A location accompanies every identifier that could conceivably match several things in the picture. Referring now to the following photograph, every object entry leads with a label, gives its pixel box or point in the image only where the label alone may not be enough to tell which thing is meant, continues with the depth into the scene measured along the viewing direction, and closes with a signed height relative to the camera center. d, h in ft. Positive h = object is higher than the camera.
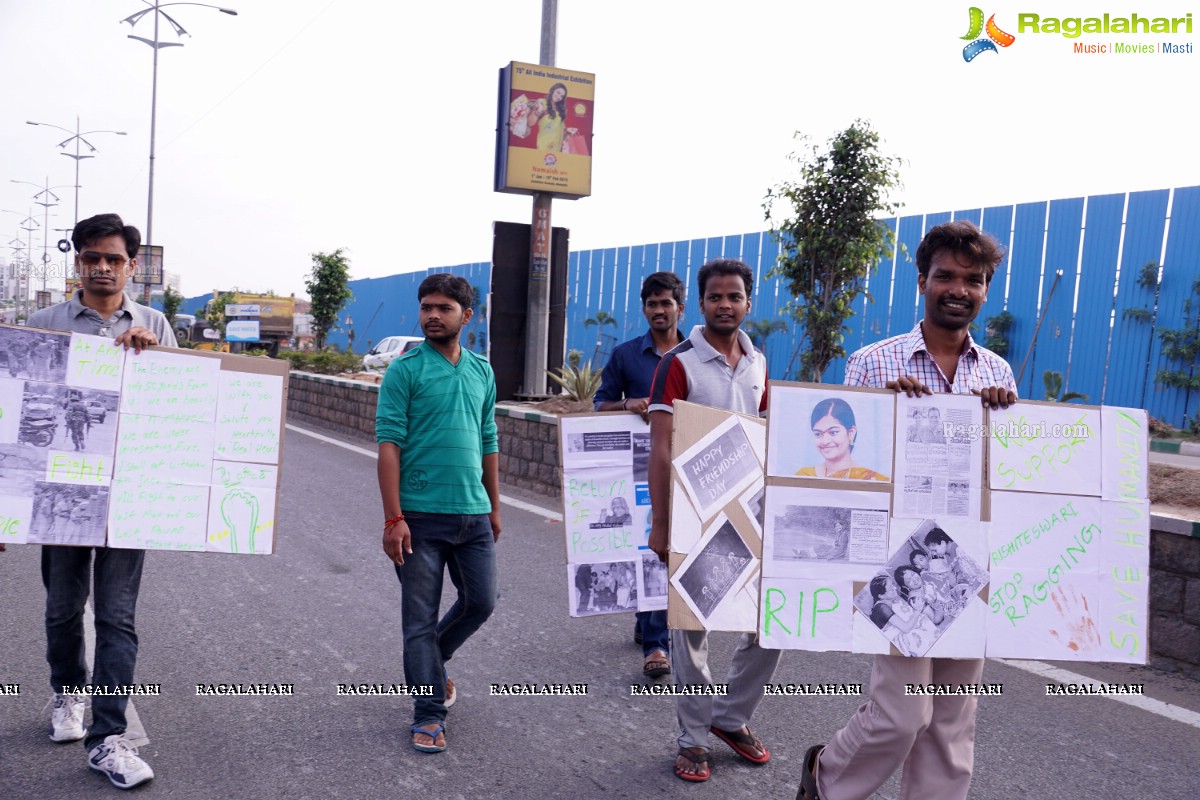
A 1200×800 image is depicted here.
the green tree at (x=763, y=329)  64.49 +3.51
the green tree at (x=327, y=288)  104.27 +7.28
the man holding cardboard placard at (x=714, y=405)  11.46 -0.77
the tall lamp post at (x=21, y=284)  263.49 +20.11
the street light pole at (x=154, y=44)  92.99 +31.00
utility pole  49.49 +3.52
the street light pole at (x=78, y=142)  145.08 +31.03
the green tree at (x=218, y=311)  154.23 +6.36
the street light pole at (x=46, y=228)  190.37 +25.63
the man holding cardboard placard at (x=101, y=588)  10.96 -2.98
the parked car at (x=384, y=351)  94.27 +0.61
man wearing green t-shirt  12.30 -1.71
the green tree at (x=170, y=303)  177.65 +8.01
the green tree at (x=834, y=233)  32.78 +5.50
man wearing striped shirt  9.10 -2.72
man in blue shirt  15.47 +0.08
